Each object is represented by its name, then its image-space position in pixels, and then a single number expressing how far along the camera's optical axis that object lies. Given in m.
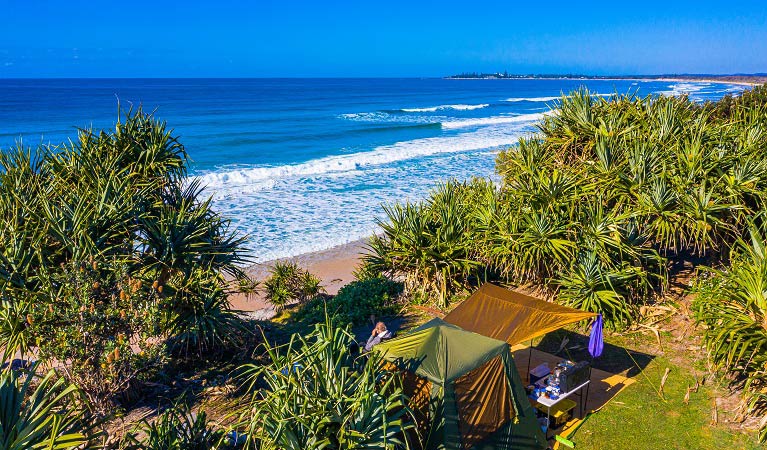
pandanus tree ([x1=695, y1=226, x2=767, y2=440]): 7.08
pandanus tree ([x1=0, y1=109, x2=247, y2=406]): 7.08
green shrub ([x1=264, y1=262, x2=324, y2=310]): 14.38
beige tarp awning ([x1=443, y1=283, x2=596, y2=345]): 7.97
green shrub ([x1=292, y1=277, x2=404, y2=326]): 12.11
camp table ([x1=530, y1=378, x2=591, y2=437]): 7.32
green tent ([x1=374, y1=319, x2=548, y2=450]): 6.24
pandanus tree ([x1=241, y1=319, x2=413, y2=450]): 4.98
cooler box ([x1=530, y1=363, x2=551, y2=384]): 8.06
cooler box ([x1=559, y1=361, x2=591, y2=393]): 7.64
